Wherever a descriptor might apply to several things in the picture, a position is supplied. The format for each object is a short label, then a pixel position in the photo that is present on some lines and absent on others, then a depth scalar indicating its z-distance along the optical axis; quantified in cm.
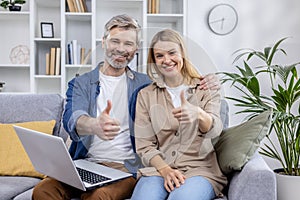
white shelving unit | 391
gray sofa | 167
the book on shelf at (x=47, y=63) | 399
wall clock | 398
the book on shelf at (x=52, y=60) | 397
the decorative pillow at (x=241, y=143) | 182
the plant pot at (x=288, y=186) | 236
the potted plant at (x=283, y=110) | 238
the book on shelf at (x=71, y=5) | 392
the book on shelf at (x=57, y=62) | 396
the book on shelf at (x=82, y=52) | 397
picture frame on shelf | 400
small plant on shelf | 391
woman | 173
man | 176
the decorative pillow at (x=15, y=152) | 231
